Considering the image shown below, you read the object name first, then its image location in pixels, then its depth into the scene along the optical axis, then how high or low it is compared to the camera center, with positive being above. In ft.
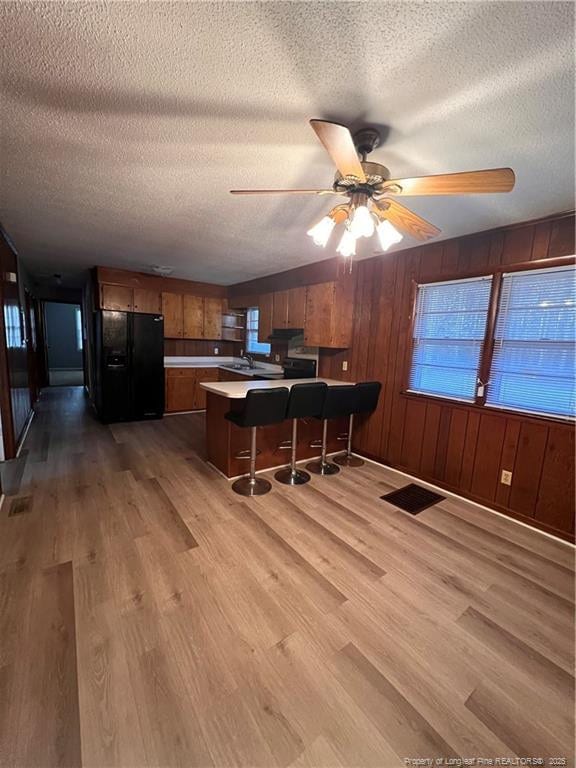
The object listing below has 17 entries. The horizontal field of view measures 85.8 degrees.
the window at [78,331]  34.58 -0.32
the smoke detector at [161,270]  15.37 +3.13
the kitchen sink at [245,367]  18.66 -2.01
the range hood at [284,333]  14.88 +0.15
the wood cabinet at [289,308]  13.98 +1.33
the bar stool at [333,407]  10.46 -2.37
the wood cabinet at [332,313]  12.69 +1.02
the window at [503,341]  7.92 +0.08
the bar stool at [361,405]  11.23 -2.41
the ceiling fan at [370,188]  4.14 +2.39
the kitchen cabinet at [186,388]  18.54 -3.32
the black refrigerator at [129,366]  16.03 -1.87
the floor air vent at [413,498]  9.29 -4.90
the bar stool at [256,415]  8.86 -2.37
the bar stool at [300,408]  9.71 -2.26
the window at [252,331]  20.34 +0.27
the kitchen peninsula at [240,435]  10.42 -3.59
